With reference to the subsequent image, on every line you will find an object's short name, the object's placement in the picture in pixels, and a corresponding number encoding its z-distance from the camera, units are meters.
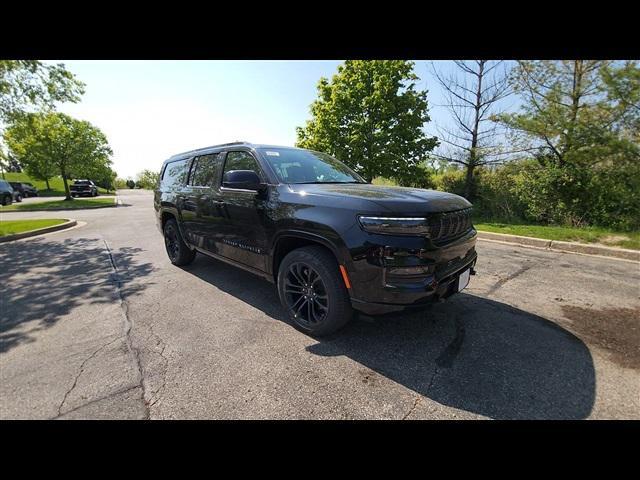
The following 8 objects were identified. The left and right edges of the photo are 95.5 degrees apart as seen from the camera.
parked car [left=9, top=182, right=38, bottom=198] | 27.81
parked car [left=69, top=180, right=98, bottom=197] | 28.77
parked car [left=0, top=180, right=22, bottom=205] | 20.19
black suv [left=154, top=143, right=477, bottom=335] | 2.34
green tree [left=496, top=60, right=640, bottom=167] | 8.09
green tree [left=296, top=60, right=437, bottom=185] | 12.27
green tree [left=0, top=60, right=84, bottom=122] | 8.67
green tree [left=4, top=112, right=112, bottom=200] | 19.30
